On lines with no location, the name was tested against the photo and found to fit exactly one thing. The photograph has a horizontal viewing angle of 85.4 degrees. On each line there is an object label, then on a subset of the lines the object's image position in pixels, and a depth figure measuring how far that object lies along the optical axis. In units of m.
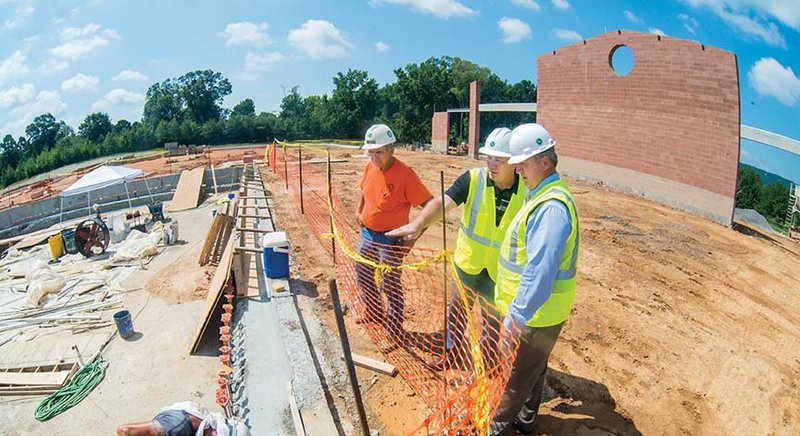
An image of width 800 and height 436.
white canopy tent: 12.05
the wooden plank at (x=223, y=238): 8.68
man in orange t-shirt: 3.71
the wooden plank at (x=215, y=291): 4.89
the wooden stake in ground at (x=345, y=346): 2.13
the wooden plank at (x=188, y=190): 15.20
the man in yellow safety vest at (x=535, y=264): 2.20
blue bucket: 6.51
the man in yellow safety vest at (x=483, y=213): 2.83
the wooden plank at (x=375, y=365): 3.59
